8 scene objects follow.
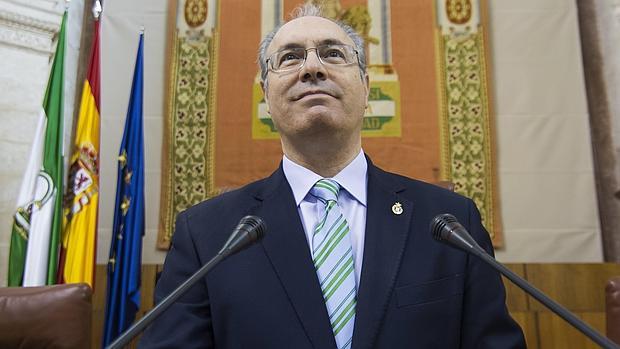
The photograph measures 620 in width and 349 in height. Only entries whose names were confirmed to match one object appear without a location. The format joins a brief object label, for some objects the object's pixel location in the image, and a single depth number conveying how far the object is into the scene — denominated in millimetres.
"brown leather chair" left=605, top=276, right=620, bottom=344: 1620
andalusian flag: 2840
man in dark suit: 1196
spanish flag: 2953
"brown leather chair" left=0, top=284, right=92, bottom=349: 1721
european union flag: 3004
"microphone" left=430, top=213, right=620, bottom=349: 747
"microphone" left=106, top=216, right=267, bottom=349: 759
